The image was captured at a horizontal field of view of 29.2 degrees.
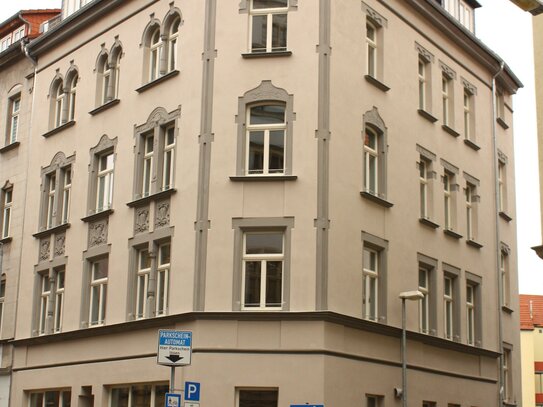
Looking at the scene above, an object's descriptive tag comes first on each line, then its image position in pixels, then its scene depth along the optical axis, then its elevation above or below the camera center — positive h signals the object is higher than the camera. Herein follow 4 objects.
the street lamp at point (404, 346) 26.86 +2.70
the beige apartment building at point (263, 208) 26.09 +6.61
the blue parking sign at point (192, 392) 19.69 +1.02
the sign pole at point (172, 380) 18.38 +1.14
